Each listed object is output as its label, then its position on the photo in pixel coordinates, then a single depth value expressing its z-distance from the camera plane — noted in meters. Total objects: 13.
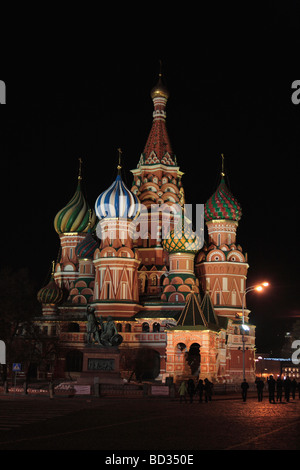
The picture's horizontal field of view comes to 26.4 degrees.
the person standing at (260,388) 28.45
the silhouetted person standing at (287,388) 29.61
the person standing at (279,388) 28.80
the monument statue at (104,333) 37.38
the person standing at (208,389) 28.56
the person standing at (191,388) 27.64
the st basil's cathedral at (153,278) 53.62
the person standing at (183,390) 28.07
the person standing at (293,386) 31.11
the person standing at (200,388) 27.73
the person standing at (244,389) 28.54
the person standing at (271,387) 27.77
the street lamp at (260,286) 33.19
